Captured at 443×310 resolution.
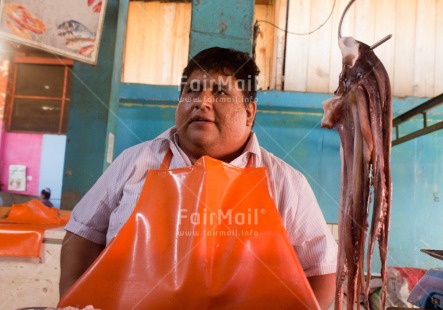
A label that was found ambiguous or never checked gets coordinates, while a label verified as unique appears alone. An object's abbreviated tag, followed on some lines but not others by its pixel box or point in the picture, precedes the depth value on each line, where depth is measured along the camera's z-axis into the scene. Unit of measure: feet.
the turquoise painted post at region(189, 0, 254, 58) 9.30
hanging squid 3.05
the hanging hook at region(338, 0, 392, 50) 3.03
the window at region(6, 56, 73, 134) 26.66
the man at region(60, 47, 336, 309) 5.40
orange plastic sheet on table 8.63
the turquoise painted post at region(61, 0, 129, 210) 12.50
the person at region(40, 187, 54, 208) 22.89
